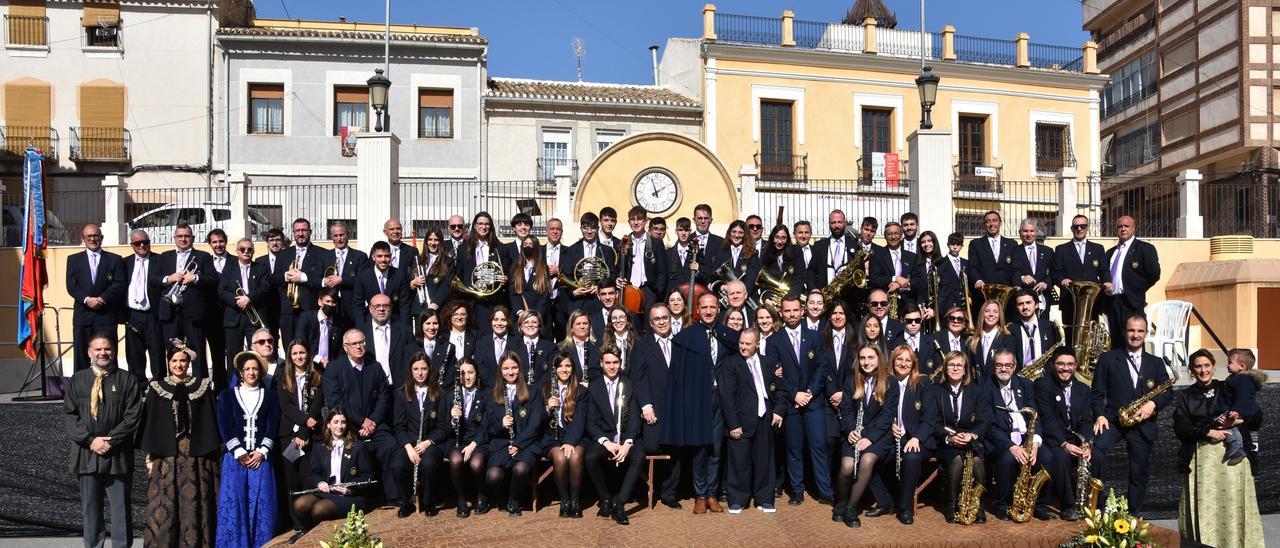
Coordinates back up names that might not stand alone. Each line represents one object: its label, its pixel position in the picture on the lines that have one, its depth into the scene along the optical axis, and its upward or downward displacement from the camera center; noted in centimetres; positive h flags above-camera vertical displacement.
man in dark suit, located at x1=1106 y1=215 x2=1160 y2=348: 910 +5
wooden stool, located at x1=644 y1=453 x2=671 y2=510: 719 -133
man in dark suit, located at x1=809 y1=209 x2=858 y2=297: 962 +24
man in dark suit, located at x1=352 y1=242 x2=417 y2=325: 896 -3
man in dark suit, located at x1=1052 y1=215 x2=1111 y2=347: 925 +11
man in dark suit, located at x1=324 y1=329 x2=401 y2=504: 707 -83
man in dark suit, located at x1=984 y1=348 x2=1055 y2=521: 684 -110
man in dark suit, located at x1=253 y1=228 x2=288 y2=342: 927 -5
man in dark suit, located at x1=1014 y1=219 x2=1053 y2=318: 935 +16
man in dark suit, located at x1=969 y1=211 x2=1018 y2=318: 952 +18
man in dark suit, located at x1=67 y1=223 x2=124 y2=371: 898 -5
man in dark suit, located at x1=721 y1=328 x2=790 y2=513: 710 -105
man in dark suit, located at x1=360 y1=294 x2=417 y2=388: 802 -49
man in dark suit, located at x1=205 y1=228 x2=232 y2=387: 918 -31
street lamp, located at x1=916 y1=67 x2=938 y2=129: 1241 +246
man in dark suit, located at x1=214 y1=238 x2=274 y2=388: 902 -11
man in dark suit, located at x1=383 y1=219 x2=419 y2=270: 920 +32
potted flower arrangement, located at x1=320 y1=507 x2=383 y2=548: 531 -139
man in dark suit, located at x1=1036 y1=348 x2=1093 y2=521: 686 -103
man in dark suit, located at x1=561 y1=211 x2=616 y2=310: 897 +26
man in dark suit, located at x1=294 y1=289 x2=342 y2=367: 880 -44
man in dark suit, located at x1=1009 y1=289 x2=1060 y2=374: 822 -47
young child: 666 -83
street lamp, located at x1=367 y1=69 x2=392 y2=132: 1208 +238
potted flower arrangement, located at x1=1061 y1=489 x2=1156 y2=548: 583 -152
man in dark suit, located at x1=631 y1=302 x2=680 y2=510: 722 -70
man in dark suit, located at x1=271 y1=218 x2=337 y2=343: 911 +9
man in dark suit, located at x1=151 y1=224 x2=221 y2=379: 899 -9
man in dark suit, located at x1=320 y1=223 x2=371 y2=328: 903 +8
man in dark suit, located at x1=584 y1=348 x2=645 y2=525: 699 -109
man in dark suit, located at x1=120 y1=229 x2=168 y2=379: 905 -30
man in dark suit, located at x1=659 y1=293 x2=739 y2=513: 712 -92
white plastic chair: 1223 -69
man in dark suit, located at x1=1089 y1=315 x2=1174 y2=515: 714 -88
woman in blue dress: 652 -126
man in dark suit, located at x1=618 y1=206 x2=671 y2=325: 932 +14
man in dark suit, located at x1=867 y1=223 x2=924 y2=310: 936 +13
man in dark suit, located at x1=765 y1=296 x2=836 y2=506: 733 -98
